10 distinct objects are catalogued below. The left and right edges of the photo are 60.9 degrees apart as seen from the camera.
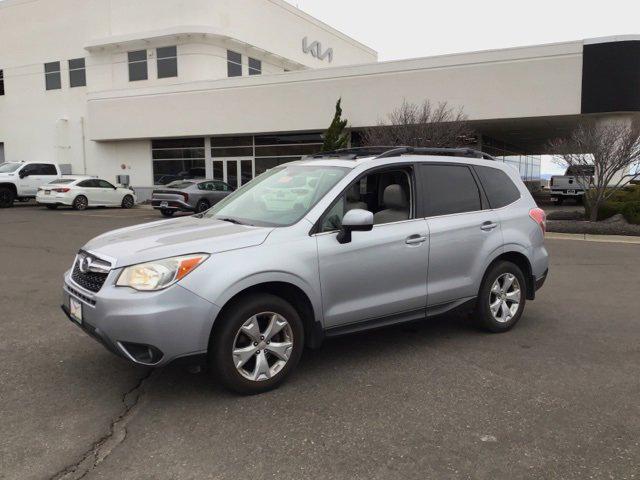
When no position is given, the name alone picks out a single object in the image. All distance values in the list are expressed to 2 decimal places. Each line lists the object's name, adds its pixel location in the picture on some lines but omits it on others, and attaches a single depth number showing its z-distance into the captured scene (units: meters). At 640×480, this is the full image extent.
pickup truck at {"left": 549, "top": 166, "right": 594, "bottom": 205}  24.41
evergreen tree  20.84
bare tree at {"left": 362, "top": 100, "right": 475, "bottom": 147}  17.91
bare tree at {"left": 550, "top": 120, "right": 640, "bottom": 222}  14.96
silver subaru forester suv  3.62
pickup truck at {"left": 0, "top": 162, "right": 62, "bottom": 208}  22.80
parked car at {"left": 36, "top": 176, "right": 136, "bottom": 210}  21.88
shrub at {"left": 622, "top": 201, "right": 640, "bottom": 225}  15.07
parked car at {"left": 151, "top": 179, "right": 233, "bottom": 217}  19.22
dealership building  19.62
